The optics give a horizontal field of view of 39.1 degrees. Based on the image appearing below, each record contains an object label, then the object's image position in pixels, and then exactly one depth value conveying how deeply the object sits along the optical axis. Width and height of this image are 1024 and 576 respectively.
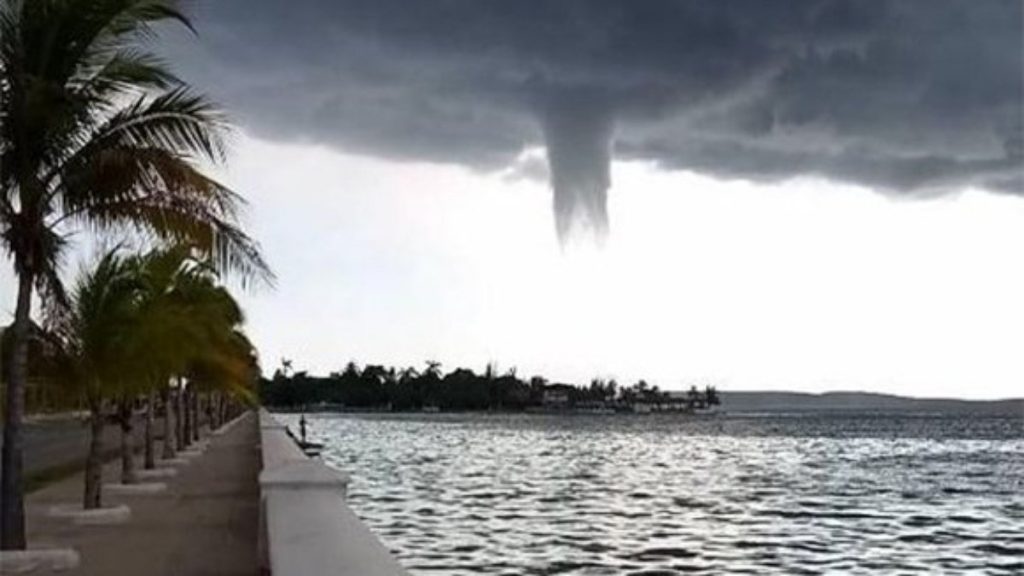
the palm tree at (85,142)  12.62
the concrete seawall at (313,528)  6.81
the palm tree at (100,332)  16.84
